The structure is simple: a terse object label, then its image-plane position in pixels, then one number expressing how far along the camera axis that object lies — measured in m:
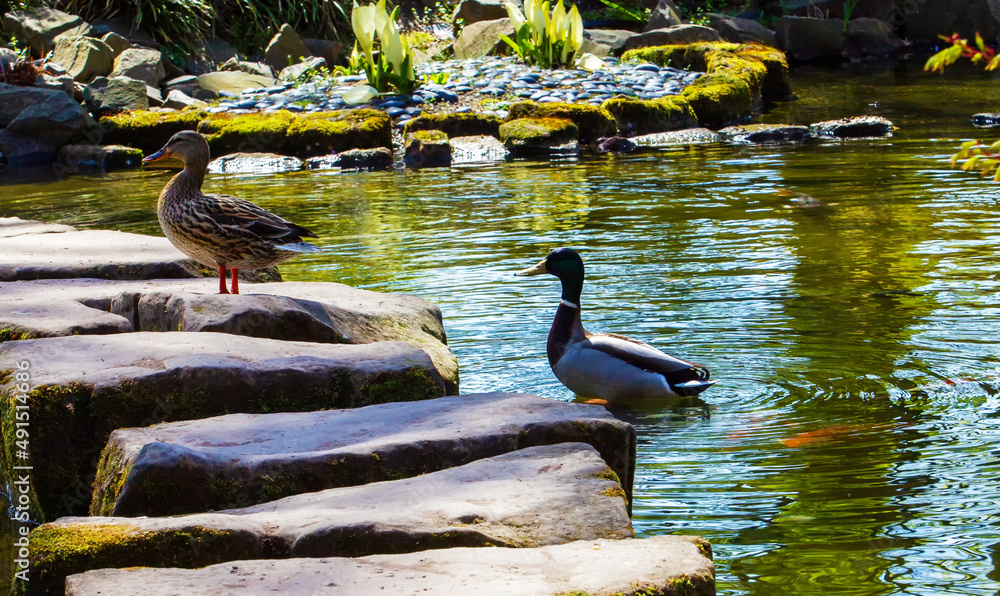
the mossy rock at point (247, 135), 14.74
